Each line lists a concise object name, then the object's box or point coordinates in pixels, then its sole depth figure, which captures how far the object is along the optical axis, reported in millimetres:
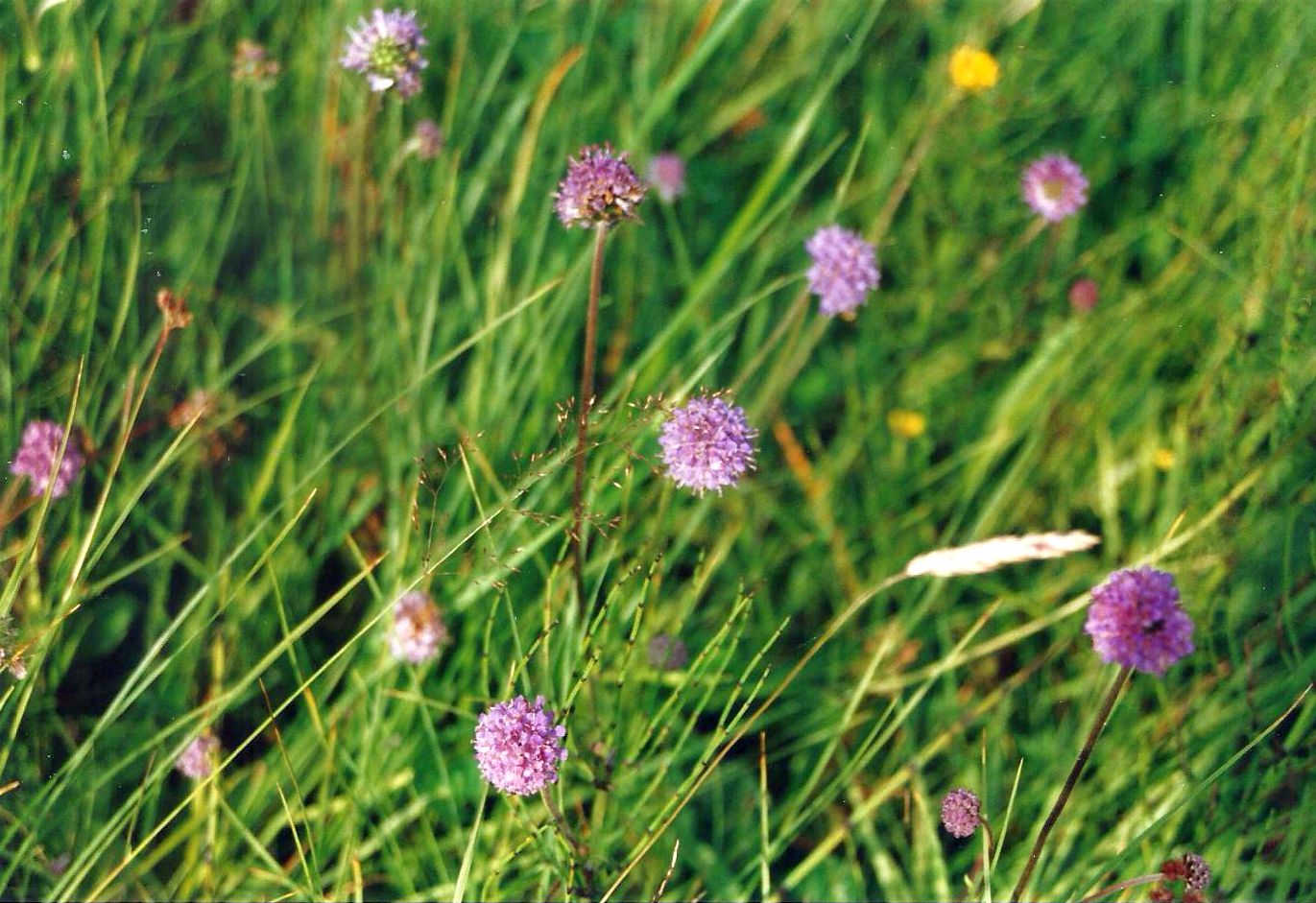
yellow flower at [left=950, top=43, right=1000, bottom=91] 878
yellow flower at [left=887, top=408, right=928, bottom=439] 838
